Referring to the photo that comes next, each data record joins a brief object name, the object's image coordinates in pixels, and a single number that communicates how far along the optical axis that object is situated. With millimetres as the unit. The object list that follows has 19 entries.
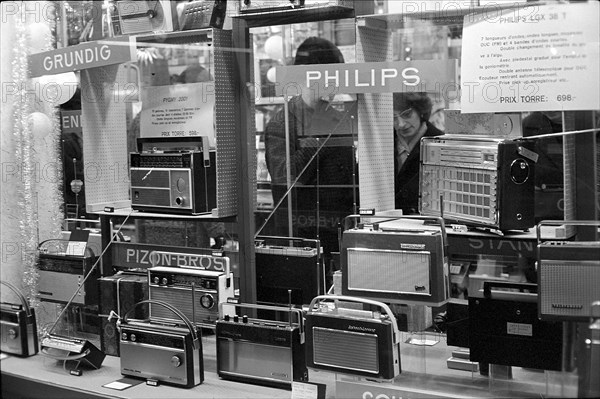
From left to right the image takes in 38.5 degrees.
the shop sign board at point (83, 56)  3949
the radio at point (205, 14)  3822
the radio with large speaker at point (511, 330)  2996
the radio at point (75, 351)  3816
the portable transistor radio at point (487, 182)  3127
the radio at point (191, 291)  3709
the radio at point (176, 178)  3857
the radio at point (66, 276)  4180
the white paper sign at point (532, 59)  2822
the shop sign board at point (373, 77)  3273
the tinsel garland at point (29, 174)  4363
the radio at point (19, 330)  4113
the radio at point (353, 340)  3061
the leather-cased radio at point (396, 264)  3101
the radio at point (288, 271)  3748
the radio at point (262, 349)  3342
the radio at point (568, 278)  2785
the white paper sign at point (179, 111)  4035
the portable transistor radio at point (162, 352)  3500
